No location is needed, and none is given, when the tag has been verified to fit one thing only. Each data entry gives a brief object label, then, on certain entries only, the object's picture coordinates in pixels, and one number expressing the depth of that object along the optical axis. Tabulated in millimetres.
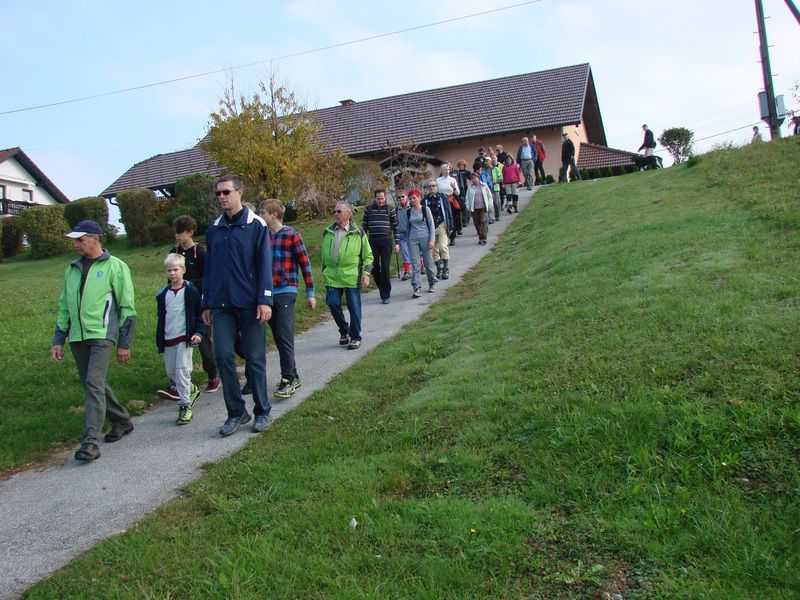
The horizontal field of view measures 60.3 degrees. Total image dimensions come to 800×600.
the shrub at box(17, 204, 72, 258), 26031
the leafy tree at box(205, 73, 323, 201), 17359
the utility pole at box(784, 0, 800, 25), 13141
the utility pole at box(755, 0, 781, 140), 19562
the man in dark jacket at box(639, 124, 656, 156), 25234
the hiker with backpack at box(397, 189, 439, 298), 12375
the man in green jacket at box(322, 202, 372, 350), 8758
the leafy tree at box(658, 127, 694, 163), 31797
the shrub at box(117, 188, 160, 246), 25062
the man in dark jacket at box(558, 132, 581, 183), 24812
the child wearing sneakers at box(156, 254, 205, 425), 6562
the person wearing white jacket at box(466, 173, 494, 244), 16781
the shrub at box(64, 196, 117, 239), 25938
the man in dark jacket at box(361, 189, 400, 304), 12055
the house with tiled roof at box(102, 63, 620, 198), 31625
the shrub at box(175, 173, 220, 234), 23281
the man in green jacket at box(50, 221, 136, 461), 5648
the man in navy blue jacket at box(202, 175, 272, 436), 5719
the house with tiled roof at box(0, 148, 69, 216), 41656
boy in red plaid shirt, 6887
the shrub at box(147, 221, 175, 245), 24844
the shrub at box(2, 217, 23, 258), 27078
